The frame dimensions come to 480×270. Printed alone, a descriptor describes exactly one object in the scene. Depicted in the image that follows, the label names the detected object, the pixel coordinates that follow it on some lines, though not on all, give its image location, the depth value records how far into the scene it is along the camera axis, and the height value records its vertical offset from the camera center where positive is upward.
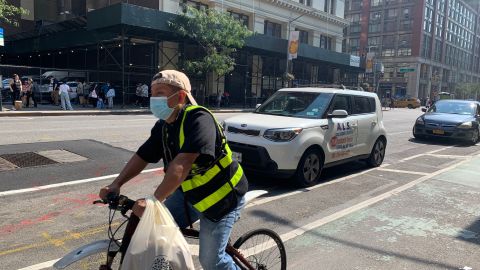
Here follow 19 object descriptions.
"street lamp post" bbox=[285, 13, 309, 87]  35.07 +3.90
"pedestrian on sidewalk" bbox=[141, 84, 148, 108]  27.00 -0.49
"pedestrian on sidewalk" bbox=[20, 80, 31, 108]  22.74 -0.68
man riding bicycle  2.46 -0.50
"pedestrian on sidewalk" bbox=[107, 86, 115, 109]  25.09 -0.75
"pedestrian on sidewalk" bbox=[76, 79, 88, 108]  26.23 -0.73
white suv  6.75 -0.72
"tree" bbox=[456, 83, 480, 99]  90.22 +1.26
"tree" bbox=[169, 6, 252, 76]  26.91 +3.41
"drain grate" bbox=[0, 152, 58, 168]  8.11 -1.56
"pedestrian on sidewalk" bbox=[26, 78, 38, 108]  22.71 -0.65
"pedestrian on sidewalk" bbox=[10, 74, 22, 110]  21.66 -0.40
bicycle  2.54 -1.13
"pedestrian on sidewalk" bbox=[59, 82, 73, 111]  22.41 -0.70
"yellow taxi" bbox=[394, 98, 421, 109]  56.83 -1.29
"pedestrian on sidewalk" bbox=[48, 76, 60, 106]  25.57 -0.49
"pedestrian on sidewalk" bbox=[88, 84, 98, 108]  25.25 -0.83
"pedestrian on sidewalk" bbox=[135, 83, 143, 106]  27.14 -0.70
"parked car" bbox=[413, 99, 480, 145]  14.00 -0.91
